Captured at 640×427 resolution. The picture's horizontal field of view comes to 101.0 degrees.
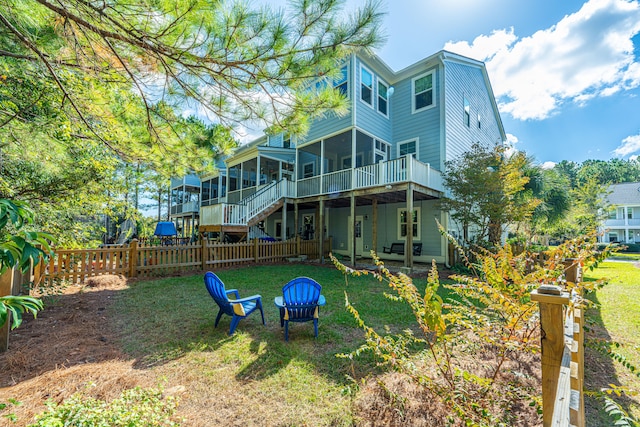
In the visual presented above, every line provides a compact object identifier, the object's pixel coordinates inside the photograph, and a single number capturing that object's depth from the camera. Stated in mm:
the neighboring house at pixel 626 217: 29359
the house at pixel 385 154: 10977
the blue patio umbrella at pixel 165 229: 14001
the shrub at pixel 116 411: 1975
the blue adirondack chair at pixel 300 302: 3898
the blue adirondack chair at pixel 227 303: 4078
